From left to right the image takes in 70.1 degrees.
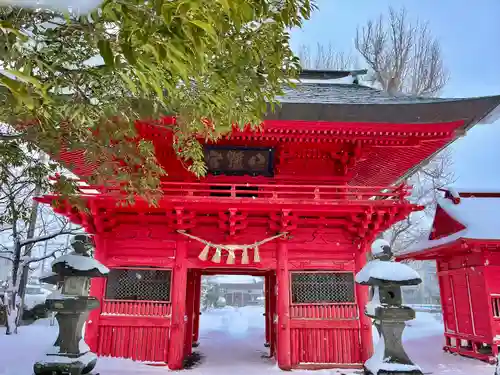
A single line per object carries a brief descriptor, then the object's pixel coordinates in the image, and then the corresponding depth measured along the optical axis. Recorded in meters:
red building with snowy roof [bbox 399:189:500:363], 10.12
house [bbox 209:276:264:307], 44.66
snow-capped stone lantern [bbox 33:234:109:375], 6.55
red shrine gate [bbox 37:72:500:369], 8.51
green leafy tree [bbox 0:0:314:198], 2.24
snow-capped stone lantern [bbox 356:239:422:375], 6.52
